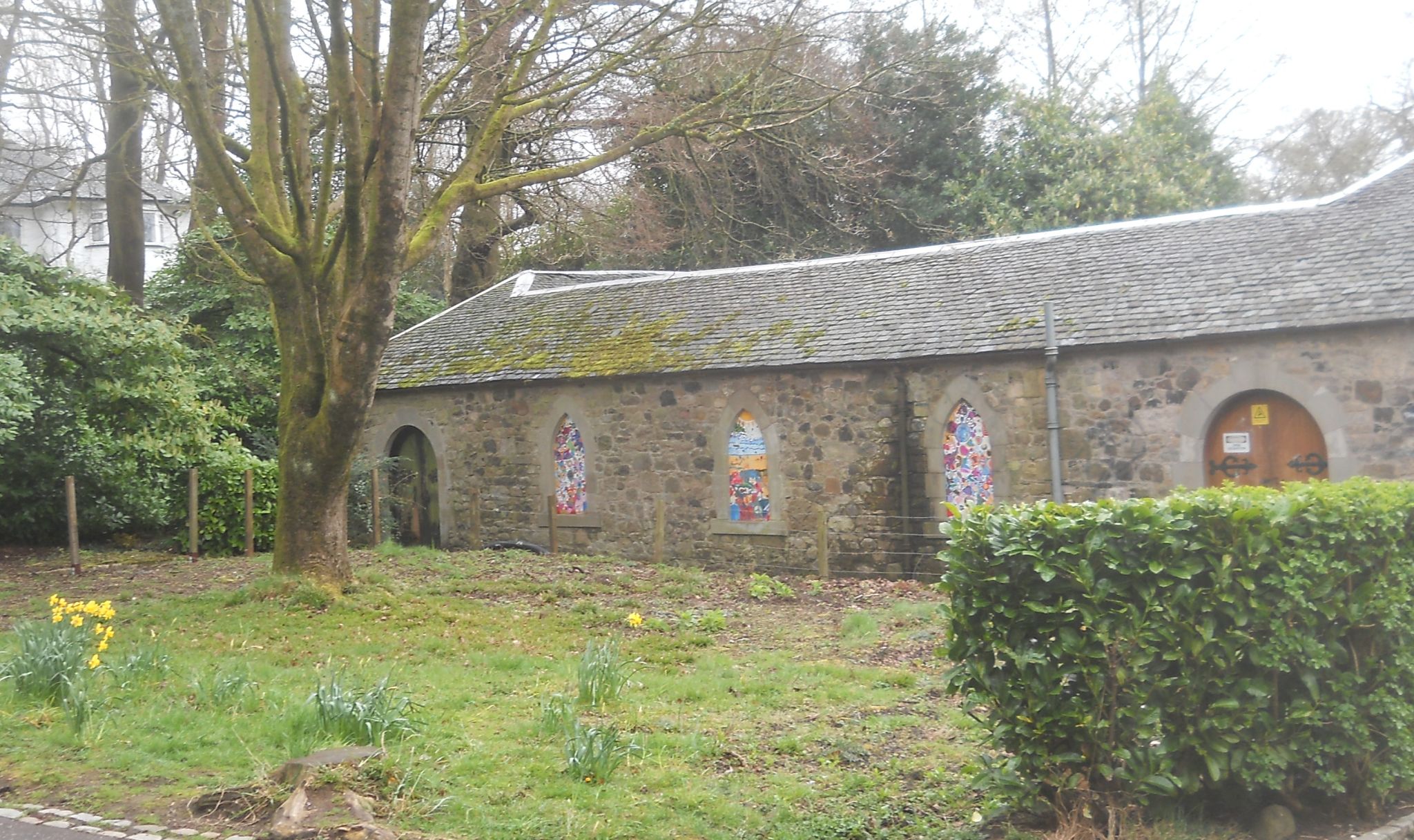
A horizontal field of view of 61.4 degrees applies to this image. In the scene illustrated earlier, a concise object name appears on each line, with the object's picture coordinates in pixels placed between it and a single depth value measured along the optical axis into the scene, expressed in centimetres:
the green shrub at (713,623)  1126
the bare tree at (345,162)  1052
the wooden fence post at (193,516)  1672
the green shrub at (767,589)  1363
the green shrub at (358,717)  626
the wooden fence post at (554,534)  1816
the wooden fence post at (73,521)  1487
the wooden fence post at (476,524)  1923
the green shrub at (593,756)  582
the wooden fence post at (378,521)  1870
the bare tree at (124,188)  1833
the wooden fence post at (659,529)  1678
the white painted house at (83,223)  2335
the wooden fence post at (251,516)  1714
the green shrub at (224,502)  1803
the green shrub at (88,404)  1529
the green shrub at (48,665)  704
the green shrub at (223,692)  727
